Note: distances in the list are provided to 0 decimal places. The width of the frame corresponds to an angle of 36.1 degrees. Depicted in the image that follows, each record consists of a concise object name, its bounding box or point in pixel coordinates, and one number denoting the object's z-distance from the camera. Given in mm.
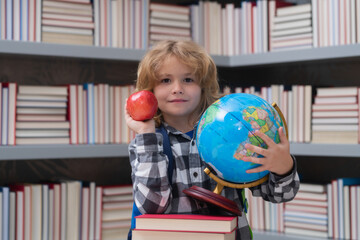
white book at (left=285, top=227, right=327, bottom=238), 2877
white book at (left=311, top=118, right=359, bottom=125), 2763
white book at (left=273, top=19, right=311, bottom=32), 2939
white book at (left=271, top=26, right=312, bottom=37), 2936
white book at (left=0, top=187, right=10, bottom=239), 2561
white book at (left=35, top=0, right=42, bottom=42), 2695
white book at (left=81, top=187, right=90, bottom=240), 2805
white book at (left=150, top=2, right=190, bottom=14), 3018
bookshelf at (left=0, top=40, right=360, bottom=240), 2582
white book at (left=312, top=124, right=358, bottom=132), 2762
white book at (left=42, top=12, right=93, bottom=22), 2730
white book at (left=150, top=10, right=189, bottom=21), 3019
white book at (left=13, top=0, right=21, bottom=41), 2654
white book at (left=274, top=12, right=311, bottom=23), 2939
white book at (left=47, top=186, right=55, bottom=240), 2705
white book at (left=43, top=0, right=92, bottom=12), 2732
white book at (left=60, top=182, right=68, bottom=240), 2734
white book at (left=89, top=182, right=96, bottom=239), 2828
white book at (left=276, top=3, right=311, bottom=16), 2936
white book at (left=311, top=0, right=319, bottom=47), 2895
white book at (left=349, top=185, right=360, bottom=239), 2783
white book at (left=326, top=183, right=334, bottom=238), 2855
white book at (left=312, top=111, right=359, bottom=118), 2769
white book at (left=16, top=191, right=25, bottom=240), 2615
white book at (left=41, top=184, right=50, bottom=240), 2688
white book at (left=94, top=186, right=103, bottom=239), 2838
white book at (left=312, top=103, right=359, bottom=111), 2770
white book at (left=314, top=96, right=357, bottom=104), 2775
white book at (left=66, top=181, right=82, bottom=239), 2761
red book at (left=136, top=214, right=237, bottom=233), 1420
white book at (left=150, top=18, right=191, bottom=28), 3020
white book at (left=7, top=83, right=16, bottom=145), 2617
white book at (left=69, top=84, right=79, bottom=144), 2770
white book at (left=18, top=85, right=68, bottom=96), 2668
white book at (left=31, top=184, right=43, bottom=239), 2664
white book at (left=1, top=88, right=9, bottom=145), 2600
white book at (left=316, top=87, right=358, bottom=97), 2768
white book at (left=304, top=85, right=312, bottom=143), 2910
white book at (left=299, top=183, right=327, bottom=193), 2895
